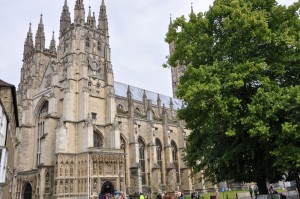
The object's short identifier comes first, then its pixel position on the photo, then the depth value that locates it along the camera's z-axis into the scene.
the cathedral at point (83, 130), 34.19
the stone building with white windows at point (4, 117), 16.78
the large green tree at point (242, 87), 13.09
